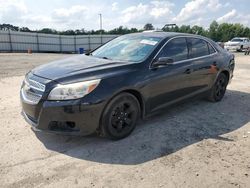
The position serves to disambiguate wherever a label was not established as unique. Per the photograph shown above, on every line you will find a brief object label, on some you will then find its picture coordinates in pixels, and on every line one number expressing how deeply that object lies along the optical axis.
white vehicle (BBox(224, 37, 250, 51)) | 21.21
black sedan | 2.59
